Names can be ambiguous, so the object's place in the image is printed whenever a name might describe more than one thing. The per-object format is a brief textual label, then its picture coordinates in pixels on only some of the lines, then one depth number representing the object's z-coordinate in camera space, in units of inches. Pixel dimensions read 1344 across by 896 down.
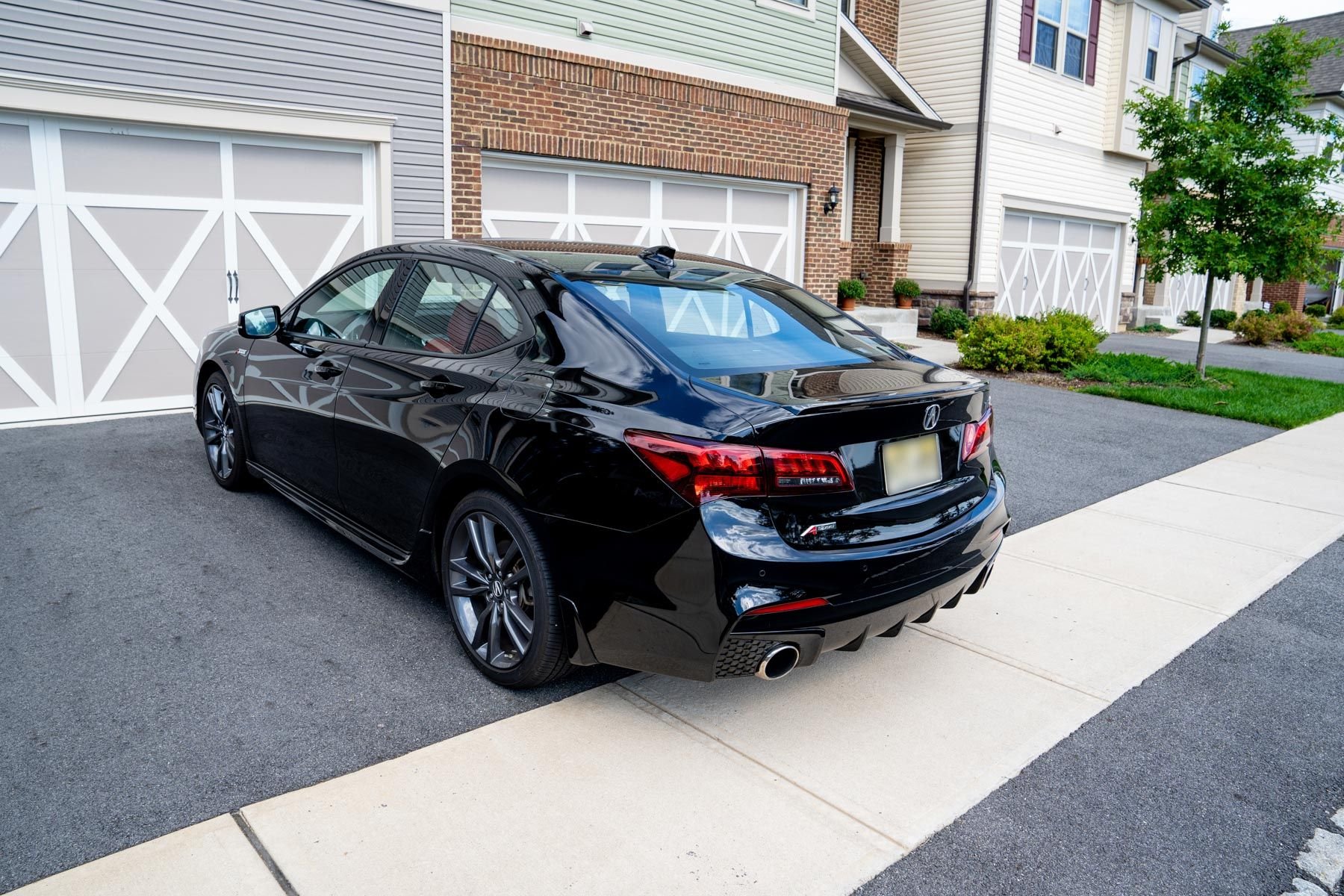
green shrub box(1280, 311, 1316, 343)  828.6
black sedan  117.3
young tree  466.6
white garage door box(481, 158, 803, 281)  413.1
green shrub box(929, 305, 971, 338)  690.6
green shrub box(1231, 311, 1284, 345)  797.9
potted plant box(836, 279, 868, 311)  652.1
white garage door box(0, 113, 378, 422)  298.0
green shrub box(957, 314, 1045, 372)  521.0
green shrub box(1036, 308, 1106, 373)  526.6
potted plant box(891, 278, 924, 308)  712.4
